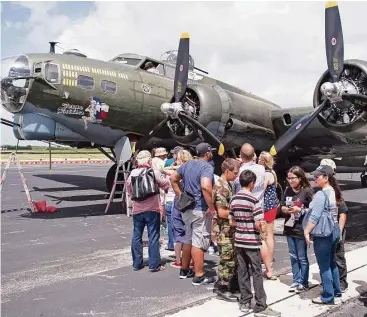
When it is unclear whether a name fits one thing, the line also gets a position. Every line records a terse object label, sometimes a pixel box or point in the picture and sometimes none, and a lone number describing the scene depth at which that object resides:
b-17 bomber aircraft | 9.48
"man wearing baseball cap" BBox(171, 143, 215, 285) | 5.70
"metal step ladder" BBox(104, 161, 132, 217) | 11.65
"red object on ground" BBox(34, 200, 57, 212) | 12.31
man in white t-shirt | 5.56
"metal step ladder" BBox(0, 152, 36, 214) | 11.93
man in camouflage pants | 5.26
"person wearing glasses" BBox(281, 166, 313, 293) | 5.42
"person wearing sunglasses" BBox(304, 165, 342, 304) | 4.88
